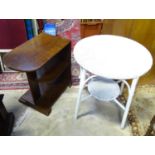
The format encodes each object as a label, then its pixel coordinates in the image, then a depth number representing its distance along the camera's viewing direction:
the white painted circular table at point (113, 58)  1.02
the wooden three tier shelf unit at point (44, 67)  1.21
